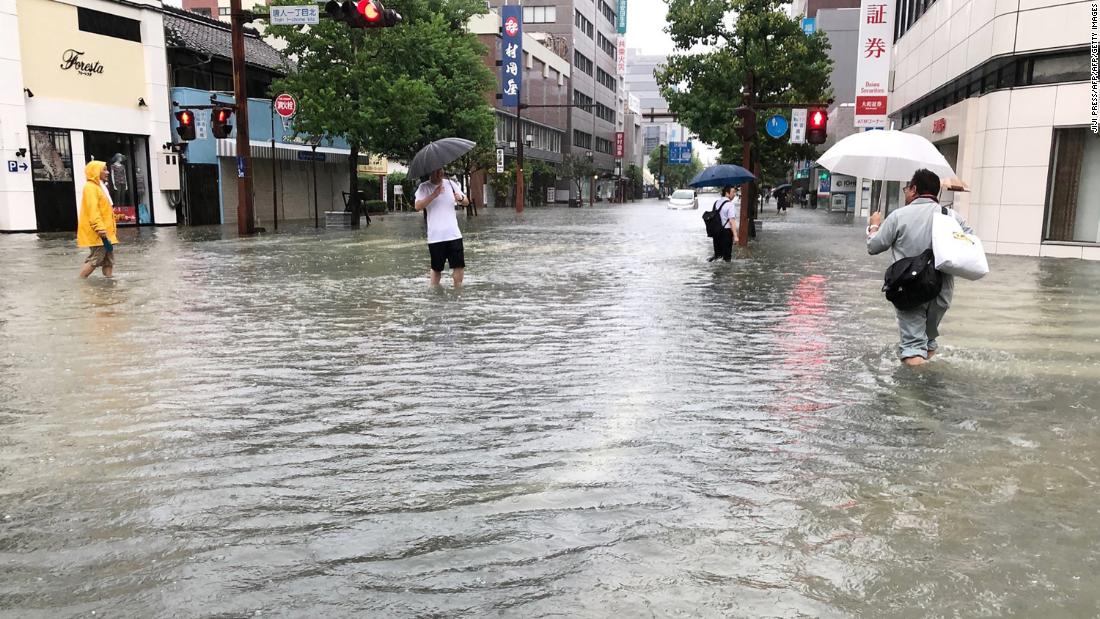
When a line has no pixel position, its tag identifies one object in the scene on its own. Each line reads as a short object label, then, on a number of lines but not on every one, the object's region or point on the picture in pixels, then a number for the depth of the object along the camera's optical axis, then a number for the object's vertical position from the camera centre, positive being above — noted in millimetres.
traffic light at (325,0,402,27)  16938 +3334
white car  58875 -950
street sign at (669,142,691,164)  108000 +4150
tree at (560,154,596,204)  78562 +1530
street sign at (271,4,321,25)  19219 +3756
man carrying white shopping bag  6815 -423
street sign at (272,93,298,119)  26156 +2319
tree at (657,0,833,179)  26875 +3857
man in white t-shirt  10891 -416
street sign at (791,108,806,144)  25281 +1805
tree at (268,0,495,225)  28781 +3628
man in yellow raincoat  12078 -528
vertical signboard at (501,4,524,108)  61438 +9359
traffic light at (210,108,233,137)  22078 +1514
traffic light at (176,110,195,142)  21312 +1416
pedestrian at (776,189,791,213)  53541 -901
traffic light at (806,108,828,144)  19906 +1413
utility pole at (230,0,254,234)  23219 +1213
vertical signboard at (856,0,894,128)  31428 +5382
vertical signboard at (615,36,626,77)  113781 +17300
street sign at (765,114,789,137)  22023 +1596
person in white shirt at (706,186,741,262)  15867 -720
